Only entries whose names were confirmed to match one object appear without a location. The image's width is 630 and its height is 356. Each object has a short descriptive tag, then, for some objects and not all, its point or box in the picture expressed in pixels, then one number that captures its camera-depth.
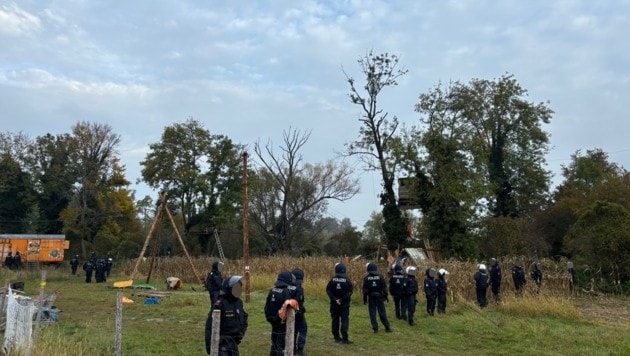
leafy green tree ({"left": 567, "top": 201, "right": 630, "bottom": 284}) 27.06
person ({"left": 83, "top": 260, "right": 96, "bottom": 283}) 32.62
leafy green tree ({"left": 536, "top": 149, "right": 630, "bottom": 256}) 35.59
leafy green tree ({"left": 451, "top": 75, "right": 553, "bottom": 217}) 46.94
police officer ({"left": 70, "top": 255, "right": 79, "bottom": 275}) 38.69
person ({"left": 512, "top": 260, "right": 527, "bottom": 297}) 21.20
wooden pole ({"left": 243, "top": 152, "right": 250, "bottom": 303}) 20.36
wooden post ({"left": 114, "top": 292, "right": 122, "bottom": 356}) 8.91
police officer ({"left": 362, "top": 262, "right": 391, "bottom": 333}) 14.03
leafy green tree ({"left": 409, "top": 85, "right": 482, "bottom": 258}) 36.16
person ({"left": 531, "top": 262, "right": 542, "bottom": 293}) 22.25
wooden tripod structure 29.07
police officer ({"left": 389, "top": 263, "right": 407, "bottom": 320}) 16.19
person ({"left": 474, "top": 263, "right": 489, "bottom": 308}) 19.88
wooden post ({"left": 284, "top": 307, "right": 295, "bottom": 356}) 5.83
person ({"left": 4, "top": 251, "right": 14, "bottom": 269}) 39.88
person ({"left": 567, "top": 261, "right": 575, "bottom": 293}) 23.51
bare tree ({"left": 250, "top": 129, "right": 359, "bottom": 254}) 56.72
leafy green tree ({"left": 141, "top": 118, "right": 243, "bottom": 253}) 54.25
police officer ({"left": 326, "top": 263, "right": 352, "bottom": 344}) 12.84
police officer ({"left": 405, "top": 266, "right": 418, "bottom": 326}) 15.92
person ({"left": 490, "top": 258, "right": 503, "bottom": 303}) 20.80
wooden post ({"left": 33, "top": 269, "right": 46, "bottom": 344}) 9.01
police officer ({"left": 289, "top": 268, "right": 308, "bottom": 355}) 10.69
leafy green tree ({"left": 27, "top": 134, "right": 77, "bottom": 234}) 58.38
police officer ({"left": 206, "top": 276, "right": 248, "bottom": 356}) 7.71
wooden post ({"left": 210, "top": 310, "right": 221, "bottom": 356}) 6.20
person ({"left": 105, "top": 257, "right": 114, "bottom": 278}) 35.60
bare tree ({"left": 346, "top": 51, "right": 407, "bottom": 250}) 40.78
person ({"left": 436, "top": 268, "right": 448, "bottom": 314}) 18.03
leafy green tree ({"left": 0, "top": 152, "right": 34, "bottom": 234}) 58.28
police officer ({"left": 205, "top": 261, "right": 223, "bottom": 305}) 15.09
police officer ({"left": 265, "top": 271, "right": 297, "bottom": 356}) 9.84
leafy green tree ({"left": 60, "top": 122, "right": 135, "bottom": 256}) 56.59
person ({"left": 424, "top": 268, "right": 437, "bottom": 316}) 17.39
